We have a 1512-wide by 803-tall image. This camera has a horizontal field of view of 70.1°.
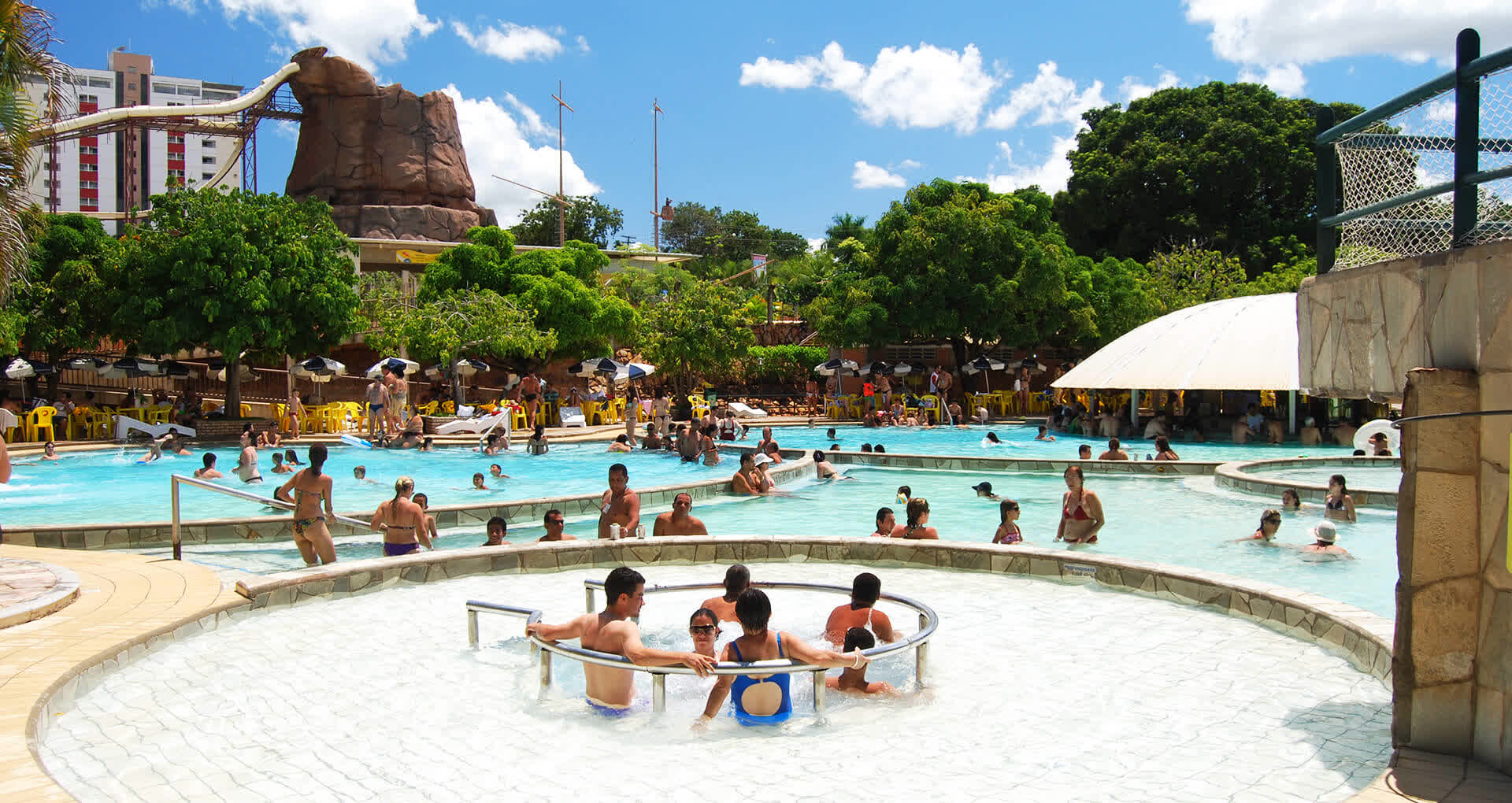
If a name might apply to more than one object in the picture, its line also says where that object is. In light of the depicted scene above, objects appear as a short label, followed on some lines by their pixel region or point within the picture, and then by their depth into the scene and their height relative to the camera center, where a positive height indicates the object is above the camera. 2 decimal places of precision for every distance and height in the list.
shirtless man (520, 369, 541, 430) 28.20 -0.02
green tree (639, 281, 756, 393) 33.00 +1.91
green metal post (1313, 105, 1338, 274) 5.30 +1.00
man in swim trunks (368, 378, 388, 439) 23.97 -0.25
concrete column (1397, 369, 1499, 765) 4.22 -0.67
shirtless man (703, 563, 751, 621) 6.60 -1.20
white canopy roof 24.39 +1.05
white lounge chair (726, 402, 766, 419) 32.19 -0.54
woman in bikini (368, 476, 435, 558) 9.73 -1.20
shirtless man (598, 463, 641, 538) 10.27 -1.09
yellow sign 44.25 +5.62
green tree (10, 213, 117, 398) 24.61 +2.15
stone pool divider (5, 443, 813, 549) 10.95 -1.49
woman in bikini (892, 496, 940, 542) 9.95 -1.19
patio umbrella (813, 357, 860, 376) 34.96 +0.89
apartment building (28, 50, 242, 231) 99.50 +22.62
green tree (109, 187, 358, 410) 23.62 +2.45
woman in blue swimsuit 5.68 -1.51
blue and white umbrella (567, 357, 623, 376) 31.20 +0.76
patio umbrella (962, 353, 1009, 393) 33.94 +0.94
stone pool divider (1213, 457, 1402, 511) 14.29 -1.29
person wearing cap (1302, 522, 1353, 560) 11.44 -1.59
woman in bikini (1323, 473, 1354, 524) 12.72 -1.25
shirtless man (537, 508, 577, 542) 9.88 -1.21
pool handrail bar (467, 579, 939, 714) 5.37 -1.37
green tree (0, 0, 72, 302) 11.80 +3.32
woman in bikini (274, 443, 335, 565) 9.34 -1.02
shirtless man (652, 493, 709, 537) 10.47 -1.28
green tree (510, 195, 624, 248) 65.19 +10.37
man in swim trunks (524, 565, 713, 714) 5.85 -1.35
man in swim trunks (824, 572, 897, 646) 6.64 -1.41
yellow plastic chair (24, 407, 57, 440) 23.47 -0.69
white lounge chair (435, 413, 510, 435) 24.55 -0.77
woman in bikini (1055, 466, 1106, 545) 10.92 -1.24
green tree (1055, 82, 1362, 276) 48.25 +9.97
